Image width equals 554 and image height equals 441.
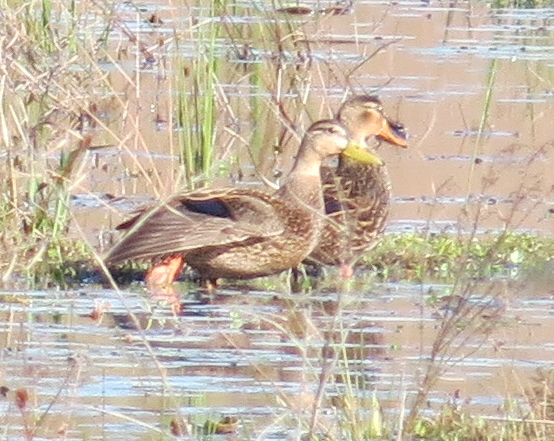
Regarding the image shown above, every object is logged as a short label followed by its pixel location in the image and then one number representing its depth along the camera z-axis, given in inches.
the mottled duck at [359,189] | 682.2
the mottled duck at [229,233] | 636.1
